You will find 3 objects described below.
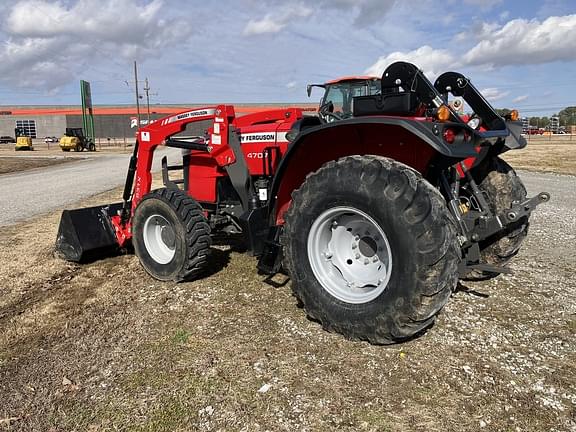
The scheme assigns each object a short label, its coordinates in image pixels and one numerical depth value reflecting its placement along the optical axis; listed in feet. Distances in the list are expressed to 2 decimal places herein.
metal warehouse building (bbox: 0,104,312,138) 260.83
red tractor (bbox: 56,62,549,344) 9.43
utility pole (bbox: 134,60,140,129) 182.05
